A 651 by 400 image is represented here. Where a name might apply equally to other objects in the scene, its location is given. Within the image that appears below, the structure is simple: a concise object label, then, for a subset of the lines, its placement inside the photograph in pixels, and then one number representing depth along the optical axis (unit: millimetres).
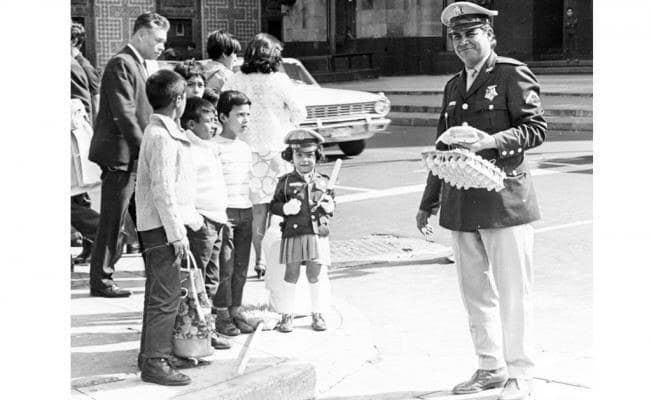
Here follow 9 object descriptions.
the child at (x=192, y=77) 7160
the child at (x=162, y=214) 5582
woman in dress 8188
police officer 5574
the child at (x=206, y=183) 6156
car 16219
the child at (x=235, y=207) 6754
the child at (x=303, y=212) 6871
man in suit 7297
